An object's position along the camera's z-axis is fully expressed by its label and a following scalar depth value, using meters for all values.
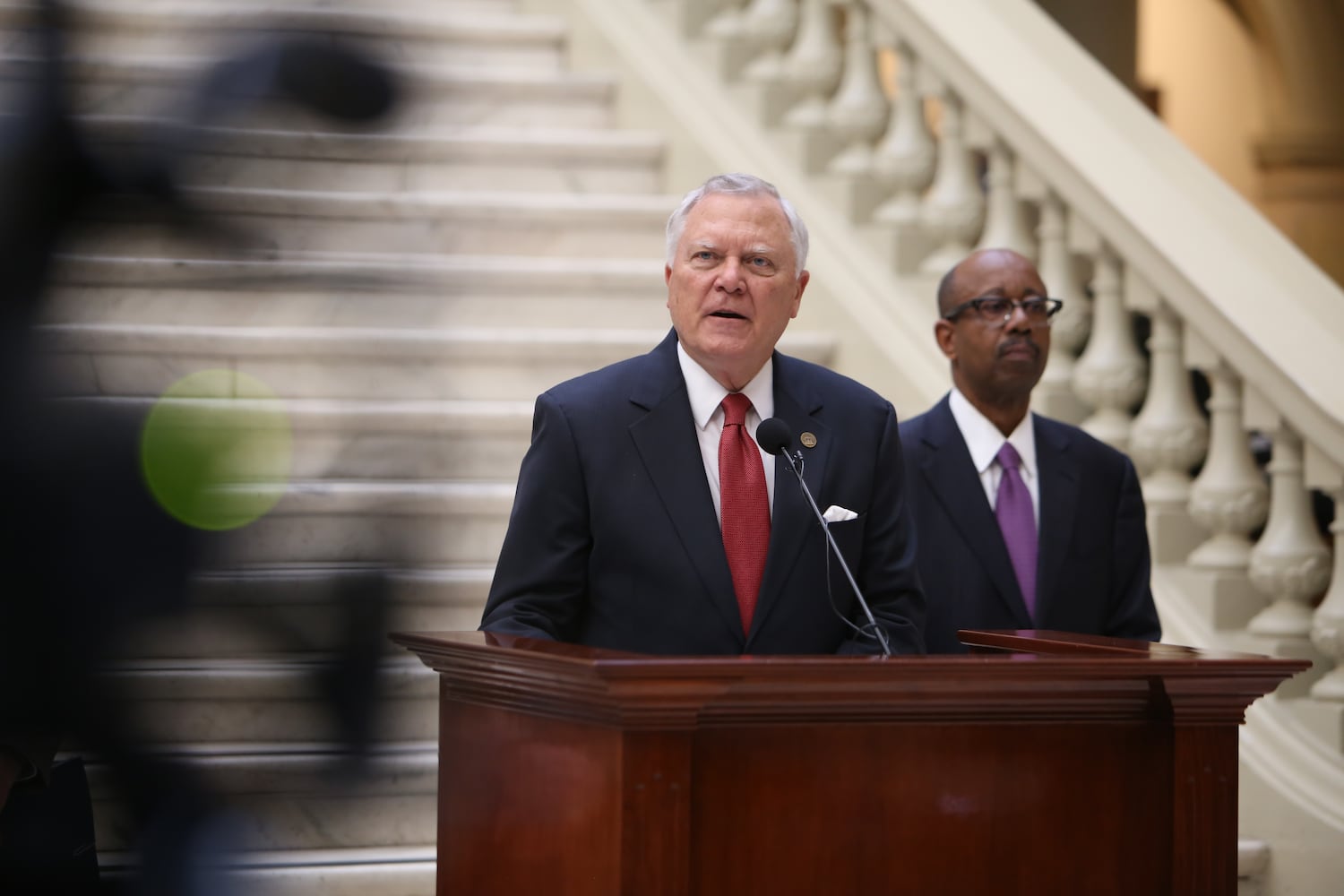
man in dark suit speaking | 8.96
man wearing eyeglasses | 9.71
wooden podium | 8.45
